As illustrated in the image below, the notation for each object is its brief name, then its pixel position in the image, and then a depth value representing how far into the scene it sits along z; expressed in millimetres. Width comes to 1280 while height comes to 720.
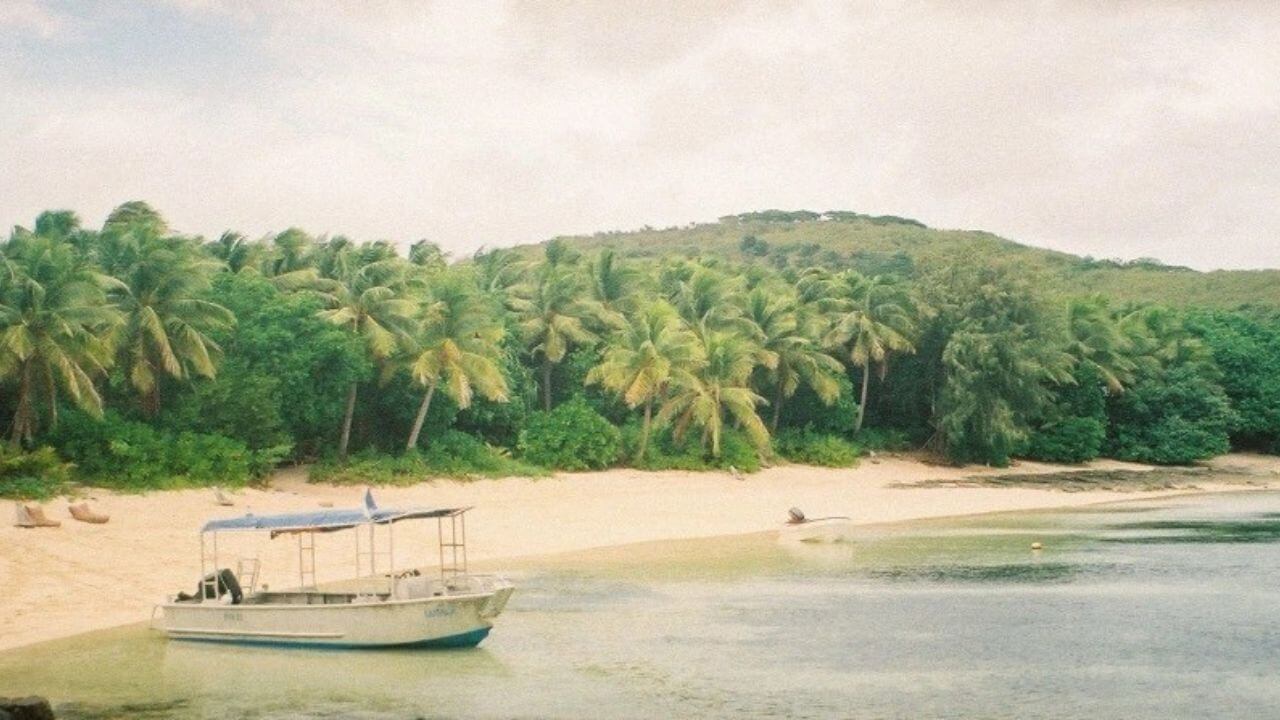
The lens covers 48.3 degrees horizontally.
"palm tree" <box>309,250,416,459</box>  54812
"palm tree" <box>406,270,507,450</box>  55688
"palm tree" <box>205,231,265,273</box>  60938
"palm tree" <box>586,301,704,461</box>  63500
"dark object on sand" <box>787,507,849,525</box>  54969
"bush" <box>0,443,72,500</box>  40906
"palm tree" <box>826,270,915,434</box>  77812
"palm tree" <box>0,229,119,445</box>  43219
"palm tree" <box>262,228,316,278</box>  60844
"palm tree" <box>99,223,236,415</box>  48188
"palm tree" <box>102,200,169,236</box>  56844
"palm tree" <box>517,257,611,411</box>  67438
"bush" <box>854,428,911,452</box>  79250
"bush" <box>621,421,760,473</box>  66188
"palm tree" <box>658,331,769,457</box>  65688
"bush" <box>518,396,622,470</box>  62312
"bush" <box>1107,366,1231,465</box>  85812
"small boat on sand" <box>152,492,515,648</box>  28922
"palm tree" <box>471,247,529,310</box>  69312
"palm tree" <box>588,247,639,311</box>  70938
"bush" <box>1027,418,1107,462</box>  83000
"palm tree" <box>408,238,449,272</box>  73188
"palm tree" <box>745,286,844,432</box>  73062
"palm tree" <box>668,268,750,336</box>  71125
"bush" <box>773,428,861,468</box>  73750
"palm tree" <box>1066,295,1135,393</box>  83750
